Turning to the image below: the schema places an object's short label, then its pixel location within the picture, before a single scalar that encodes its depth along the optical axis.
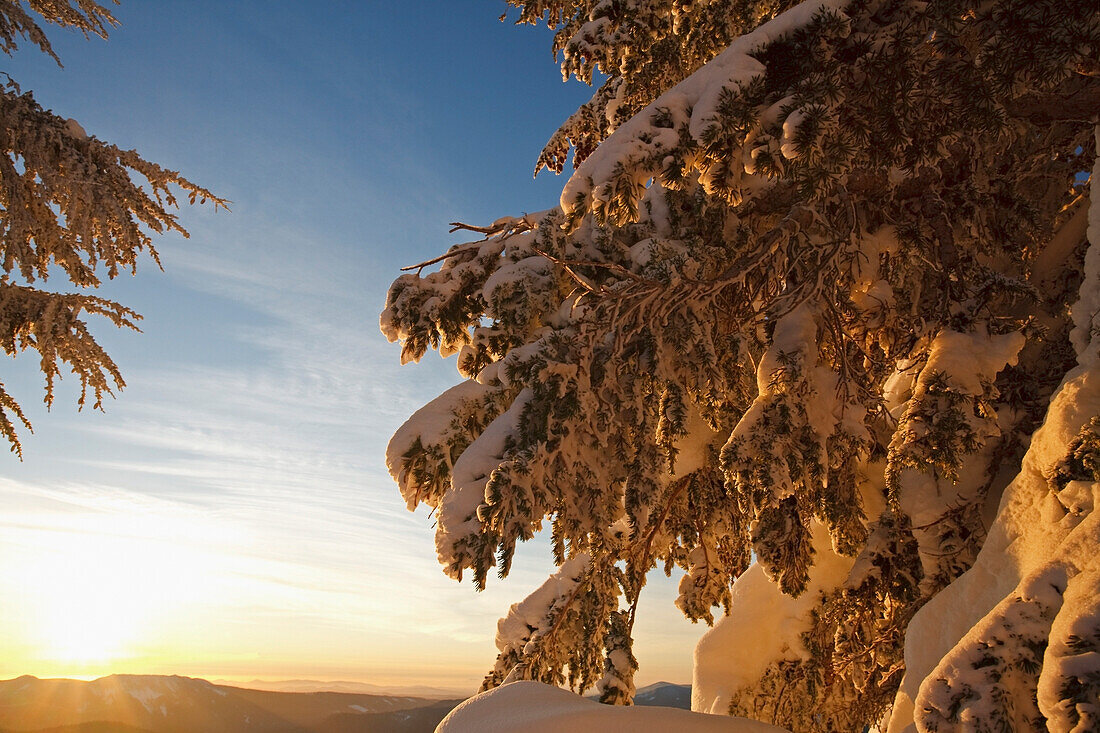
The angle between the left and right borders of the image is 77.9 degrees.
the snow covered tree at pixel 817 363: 2.62
